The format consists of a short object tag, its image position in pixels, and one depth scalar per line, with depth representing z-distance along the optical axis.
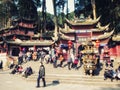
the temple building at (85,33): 13.83
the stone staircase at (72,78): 8.53
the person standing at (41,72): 8.02
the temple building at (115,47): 13.81
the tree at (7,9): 22.97
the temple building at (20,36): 17.49
